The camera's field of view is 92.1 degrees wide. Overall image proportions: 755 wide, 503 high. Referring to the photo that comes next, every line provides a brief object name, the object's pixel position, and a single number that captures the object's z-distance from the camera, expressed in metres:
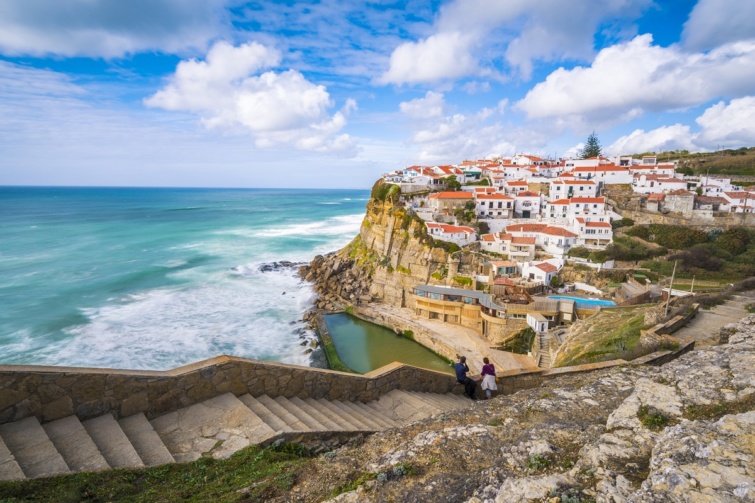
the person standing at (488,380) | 8.48
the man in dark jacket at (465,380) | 9.17
